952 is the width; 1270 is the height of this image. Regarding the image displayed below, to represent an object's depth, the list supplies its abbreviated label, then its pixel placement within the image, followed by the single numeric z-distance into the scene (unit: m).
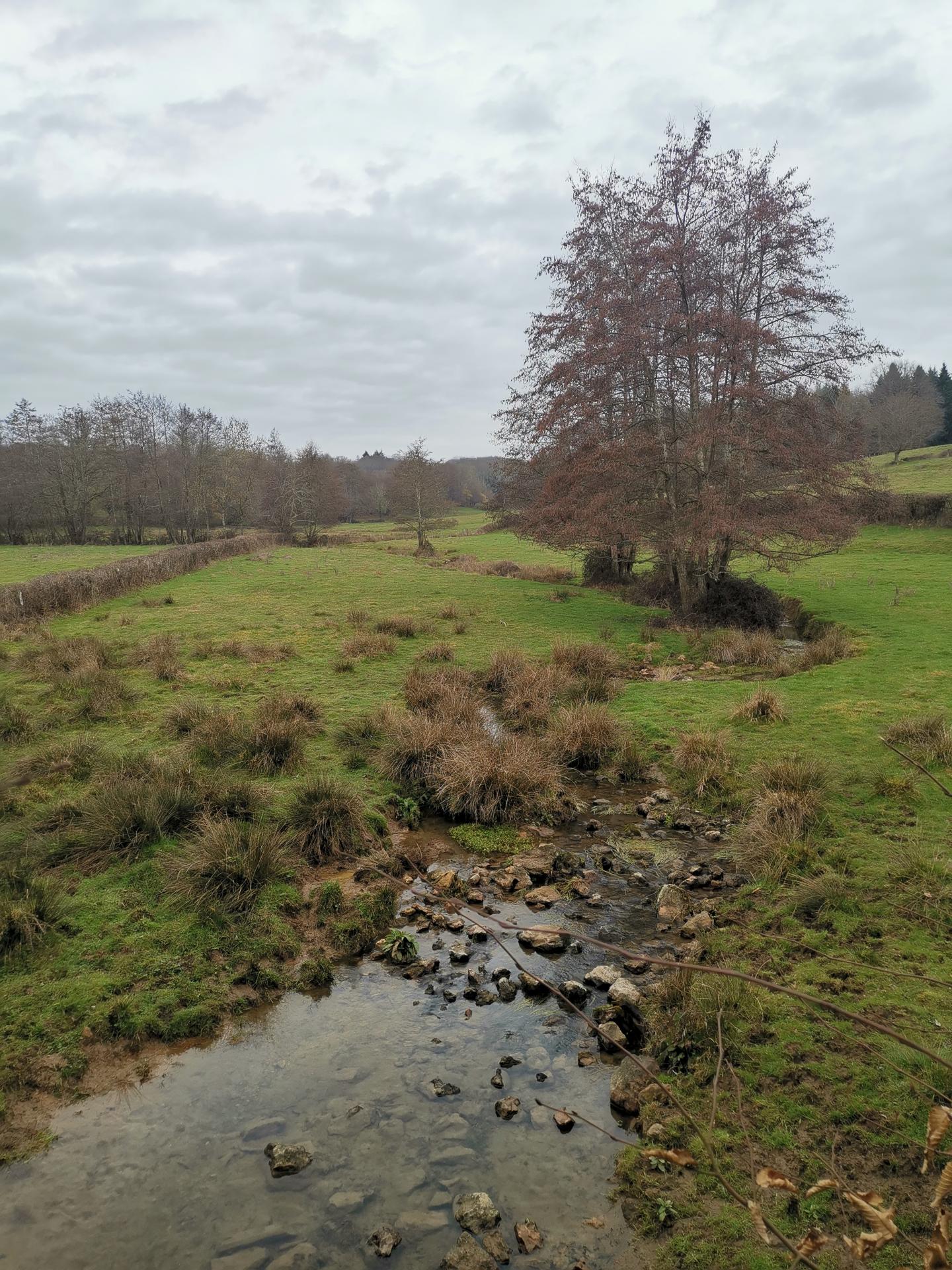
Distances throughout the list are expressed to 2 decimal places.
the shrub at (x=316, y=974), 5.95
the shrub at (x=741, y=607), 20.00
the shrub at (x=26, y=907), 5.96
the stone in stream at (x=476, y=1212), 3.88
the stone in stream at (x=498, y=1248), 3.71
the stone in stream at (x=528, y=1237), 3.77
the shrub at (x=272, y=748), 9.52
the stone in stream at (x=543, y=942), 6.25
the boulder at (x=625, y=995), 5.32
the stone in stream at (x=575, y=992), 5.61
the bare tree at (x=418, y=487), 53.31
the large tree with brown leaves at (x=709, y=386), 18.67
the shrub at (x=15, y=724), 10.63
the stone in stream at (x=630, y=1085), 4.57
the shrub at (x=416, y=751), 9.47
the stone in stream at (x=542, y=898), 6.92
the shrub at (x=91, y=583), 21.34
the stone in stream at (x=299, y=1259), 3.71
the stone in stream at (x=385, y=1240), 3.76
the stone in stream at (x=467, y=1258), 3.68
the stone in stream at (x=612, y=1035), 5.12
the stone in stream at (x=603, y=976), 5.77
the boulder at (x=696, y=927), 6.21
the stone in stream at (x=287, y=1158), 4.21
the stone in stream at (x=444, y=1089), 4.77
